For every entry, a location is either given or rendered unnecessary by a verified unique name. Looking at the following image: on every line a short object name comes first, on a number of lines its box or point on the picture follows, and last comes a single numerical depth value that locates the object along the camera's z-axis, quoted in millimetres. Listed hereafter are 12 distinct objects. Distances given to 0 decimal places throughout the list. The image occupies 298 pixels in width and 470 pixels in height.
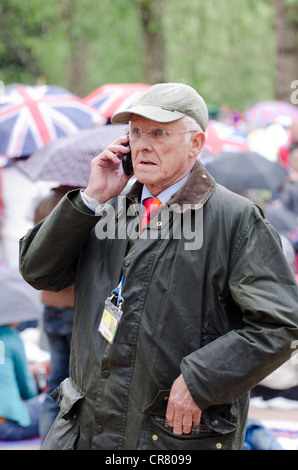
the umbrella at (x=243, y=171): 14285
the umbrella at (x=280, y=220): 13336
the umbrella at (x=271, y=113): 29812
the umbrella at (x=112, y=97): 16734
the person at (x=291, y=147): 19625
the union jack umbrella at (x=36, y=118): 13602
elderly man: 5059
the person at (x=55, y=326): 8689
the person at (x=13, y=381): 8758
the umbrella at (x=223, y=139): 16078
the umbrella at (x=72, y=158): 8617
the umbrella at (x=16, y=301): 8742
